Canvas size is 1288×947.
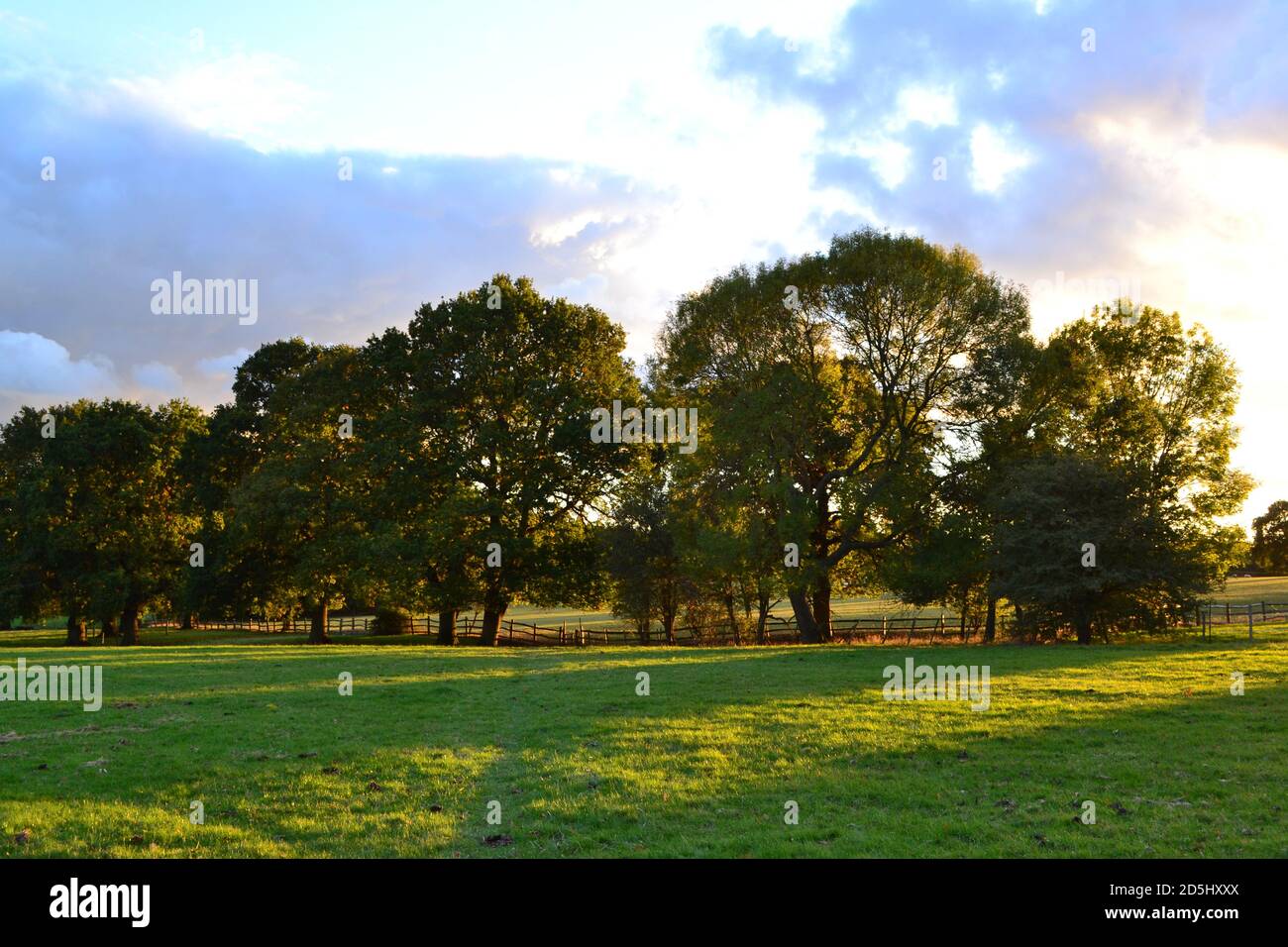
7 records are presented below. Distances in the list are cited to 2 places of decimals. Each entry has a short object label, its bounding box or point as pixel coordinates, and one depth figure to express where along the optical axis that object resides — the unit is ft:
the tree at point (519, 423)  137.69
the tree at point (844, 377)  123.65
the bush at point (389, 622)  188.03
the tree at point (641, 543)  149.07
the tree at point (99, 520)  155.02
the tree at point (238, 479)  164.14
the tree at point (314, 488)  143.23
